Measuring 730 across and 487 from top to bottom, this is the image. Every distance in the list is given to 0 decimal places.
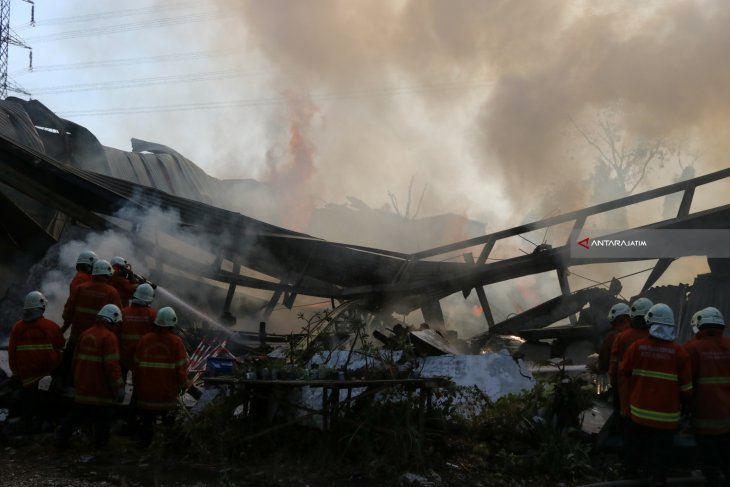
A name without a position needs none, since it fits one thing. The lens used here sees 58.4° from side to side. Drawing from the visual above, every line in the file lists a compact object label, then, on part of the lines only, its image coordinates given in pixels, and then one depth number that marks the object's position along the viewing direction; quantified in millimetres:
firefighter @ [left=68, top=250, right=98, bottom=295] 7945
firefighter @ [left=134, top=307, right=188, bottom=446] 6688
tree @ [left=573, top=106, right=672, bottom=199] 35531
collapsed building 10672
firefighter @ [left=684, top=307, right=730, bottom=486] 5297
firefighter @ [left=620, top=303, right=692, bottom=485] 5324
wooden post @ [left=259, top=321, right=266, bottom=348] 11169
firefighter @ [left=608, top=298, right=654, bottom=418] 6207
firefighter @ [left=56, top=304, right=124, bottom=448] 6664
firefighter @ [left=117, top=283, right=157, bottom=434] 7320
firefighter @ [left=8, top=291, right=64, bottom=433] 7164
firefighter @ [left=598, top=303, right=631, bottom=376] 6992
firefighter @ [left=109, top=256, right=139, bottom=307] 8406
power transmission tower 35575
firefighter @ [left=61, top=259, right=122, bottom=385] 7582
